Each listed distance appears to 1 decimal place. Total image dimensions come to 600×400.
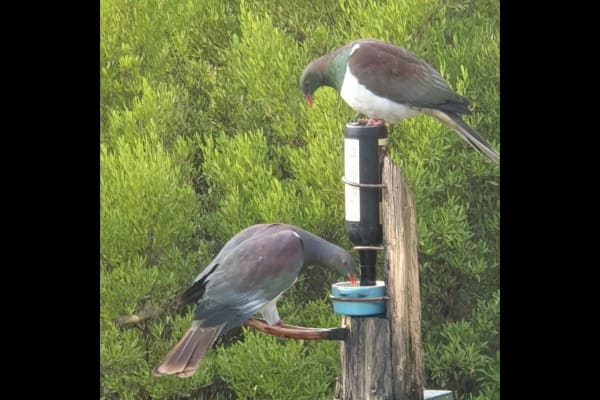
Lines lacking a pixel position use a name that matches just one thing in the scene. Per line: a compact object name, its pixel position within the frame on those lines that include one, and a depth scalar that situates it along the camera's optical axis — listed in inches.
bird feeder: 325.4
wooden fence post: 320.8
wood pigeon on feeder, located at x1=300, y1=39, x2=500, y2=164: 377.7
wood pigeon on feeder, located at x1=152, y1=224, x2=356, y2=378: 338.3
